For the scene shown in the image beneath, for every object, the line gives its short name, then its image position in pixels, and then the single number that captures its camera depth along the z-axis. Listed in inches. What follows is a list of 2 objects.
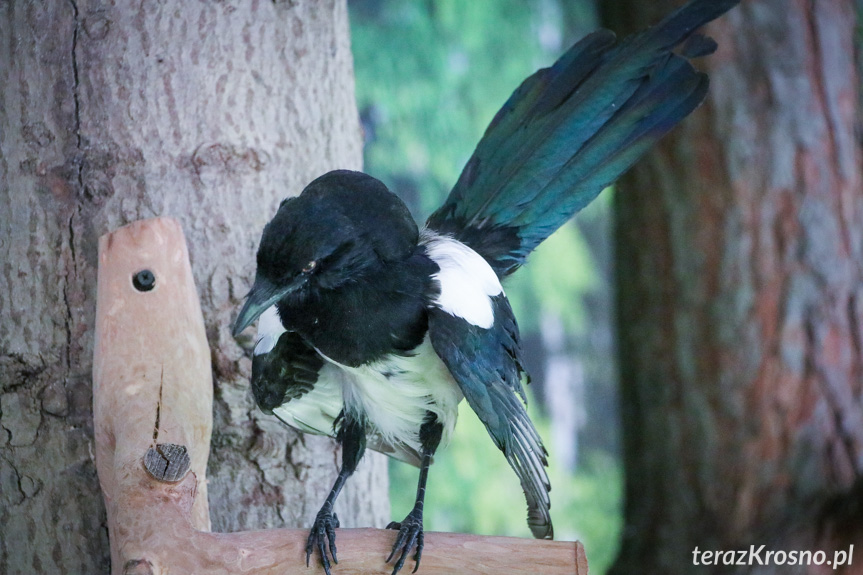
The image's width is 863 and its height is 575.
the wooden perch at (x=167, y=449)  81.1
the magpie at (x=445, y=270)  83.4
